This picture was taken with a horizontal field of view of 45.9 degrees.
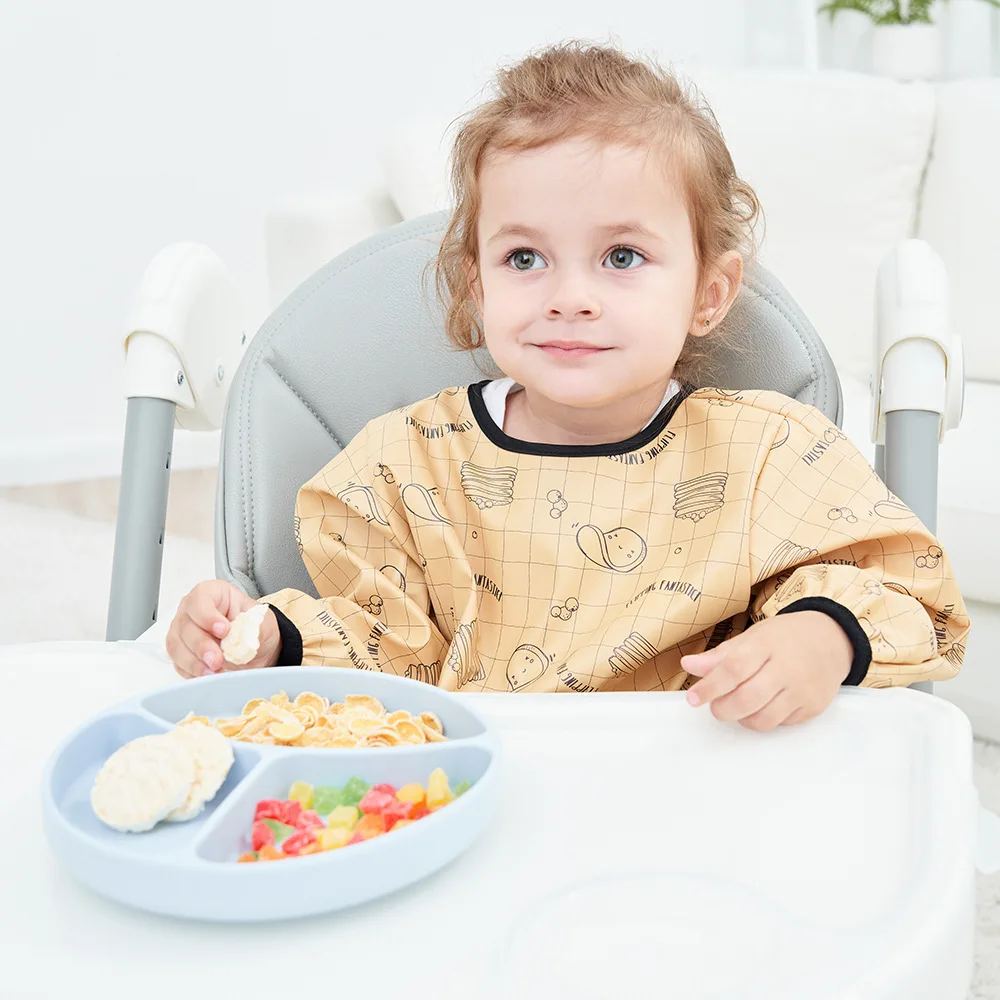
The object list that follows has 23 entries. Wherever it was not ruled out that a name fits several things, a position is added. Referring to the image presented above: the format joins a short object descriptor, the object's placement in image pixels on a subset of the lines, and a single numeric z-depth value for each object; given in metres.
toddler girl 0.84
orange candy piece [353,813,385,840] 0.52
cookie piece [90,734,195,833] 0.51
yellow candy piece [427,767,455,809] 0.54
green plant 2.69
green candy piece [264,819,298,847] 0.53
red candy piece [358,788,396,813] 0.53
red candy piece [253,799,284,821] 0.54
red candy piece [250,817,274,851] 0.52
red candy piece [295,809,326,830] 0.52
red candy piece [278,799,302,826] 0.53
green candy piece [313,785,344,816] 0.55
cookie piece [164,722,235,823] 0.53
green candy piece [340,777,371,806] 0.56
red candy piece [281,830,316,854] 0.50
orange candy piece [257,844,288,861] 0.50
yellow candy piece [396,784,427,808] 0.54
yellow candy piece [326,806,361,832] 0.52
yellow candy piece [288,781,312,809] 0.55
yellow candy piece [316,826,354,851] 0.50
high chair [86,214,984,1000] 0.45
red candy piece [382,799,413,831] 0.53
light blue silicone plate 0.46
